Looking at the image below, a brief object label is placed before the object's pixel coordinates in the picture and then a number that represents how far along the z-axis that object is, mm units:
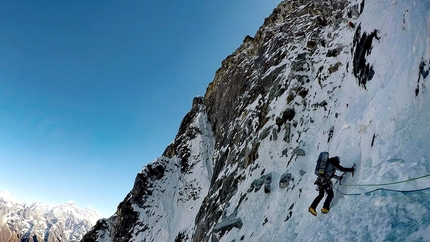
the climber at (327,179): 8414
